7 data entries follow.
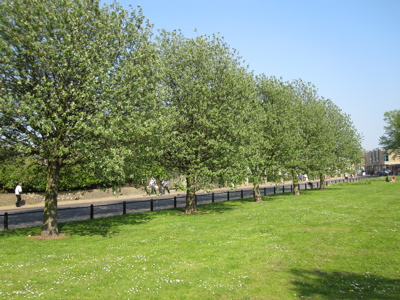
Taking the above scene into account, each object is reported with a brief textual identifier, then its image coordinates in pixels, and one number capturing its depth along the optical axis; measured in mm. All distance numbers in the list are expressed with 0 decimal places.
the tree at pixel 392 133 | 97250
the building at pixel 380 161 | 149900
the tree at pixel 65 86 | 12516
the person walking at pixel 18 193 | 29125
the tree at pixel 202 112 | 19547
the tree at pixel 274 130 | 29297
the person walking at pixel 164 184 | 41788
